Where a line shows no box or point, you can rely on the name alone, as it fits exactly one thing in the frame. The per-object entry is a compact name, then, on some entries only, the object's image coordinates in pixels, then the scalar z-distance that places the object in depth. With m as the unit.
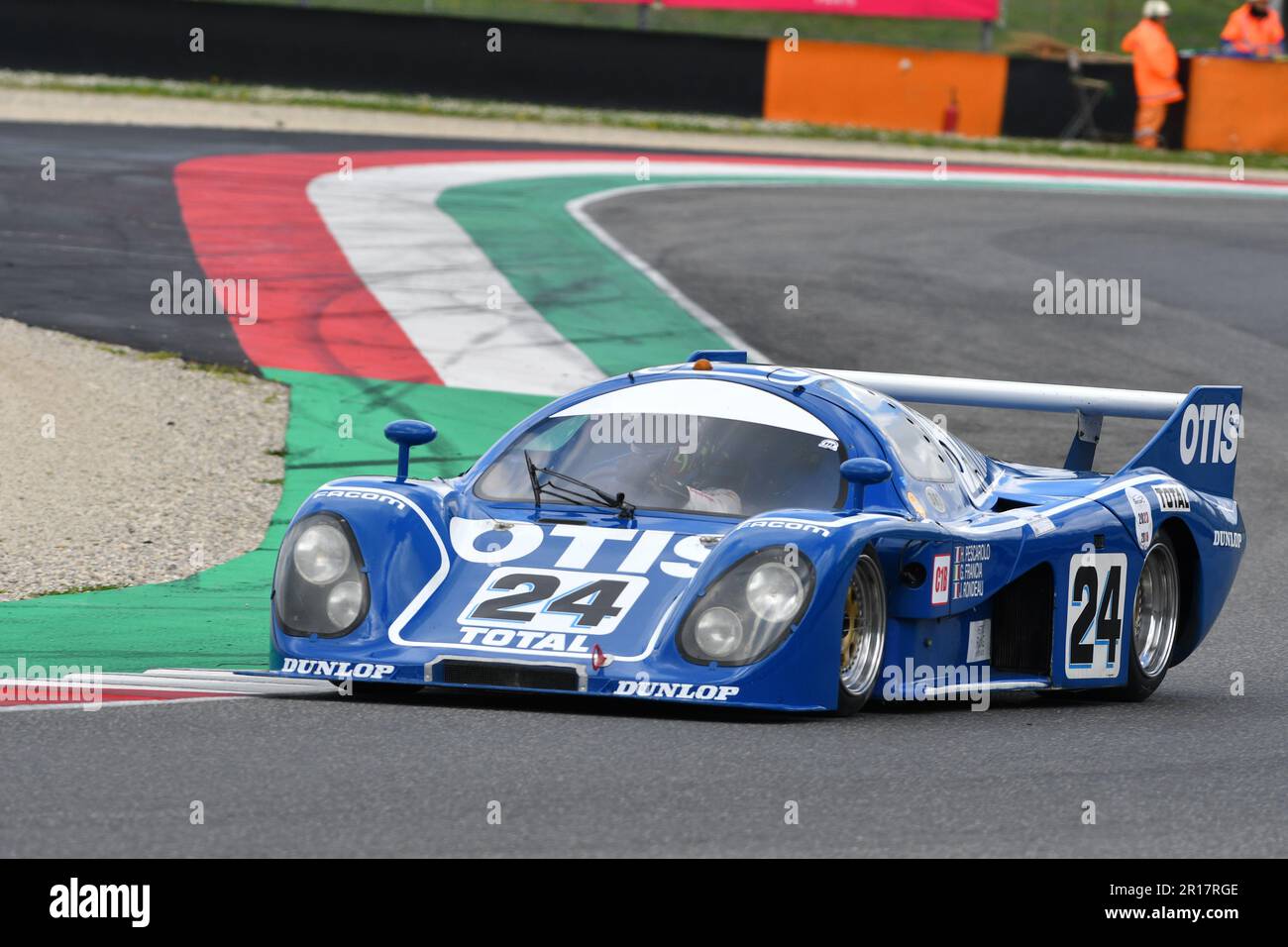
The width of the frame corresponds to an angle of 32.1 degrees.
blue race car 6.40
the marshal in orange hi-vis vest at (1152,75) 28.25
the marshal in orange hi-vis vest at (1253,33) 29.28
